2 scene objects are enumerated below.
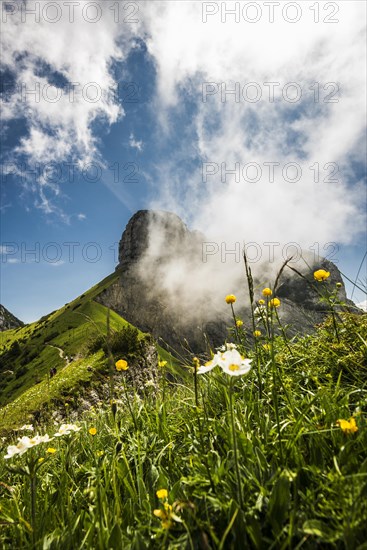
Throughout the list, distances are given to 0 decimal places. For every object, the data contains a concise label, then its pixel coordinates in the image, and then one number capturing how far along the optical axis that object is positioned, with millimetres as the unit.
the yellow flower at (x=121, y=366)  2887
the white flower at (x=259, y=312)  3562
